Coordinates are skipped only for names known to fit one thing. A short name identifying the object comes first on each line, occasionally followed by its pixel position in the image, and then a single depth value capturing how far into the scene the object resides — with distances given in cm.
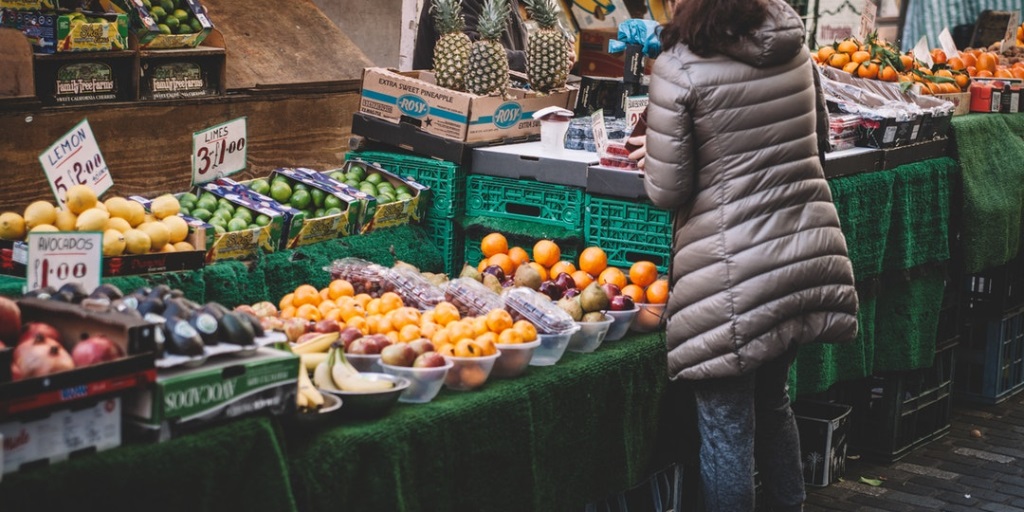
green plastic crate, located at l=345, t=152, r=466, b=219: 475
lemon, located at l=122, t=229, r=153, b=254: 359
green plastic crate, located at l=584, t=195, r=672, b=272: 430
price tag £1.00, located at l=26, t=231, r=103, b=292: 312
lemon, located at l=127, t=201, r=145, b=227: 376
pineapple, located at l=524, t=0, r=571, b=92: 540
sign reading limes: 436
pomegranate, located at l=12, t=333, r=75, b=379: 226
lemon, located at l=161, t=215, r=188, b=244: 377
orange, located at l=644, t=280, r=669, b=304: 406
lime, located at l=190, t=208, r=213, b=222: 406
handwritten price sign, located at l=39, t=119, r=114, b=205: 371
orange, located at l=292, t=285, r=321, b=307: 371
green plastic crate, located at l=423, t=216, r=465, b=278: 480
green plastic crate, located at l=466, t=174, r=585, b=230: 454
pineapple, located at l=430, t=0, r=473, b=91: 502
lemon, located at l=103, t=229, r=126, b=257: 353
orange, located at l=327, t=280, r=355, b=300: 383
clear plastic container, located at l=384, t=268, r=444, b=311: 390
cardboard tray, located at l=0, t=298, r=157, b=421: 217
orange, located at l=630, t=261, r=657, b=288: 418
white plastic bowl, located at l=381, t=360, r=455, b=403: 310
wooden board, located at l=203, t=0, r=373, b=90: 727
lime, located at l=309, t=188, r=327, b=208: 448
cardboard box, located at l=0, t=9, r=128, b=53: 575
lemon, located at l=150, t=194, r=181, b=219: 387
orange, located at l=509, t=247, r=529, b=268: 441
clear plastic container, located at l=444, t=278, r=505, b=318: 378
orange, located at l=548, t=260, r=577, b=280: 426
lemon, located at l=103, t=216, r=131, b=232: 366
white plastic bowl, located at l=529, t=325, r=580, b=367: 359
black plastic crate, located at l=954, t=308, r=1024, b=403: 674
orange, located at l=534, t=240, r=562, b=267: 437
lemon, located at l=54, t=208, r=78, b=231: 366
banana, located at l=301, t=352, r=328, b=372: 312
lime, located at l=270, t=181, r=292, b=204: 448
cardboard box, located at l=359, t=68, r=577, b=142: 476
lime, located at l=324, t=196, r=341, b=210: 441
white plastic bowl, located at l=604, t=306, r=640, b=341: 392
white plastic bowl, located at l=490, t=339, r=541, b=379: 338
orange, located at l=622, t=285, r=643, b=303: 407
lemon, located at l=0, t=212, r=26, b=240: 353
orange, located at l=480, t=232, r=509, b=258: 452
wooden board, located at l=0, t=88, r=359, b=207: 583
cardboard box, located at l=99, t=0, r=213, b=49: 630
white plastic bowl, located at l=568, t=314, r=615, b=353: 377
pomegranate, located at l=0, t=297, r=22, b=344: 245
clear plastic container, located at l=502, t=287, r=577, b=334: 363
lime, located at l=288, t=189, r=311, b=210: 445
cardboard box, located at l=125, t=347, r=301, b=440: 238
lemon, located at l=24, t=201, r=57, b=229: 359
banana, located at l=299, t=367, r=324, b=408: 278
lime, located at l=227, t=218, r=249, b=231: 398
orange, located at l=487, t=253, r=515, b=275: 434
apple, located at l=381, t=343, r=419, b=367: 316
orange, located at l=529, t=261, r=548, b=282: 423
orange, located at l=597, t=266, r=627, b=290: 413
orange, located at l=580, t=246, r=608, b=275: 429
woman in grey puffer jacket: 346
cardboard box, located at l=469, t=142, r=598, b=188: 450
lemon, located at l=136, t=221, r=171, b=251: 367
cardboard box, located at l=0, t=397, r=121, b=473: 217
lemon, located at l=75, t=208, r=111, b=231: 360
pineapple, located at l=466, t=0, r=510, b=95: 496
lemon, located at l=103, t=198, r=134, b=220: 375
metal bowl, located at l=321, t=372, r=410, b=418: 288
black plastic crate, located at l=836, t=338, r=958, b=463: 577
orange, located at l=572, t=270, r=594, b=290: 414
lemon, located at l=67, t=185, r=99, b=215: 367
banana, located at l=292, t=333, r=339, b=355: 321
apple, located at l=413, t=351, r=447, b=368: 313
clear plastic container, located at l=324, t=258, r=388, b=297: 401
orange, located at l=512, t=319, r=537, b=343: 344
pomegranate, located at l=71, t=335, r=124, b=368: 234
